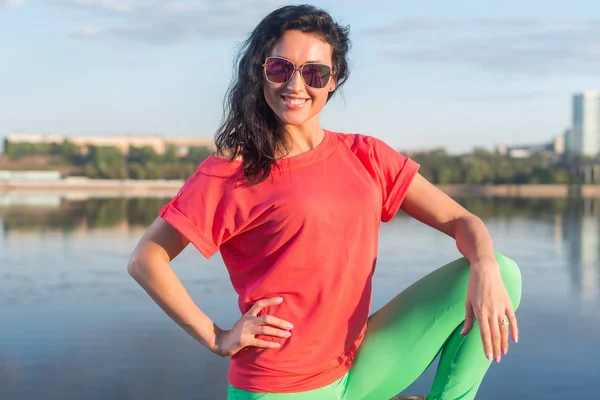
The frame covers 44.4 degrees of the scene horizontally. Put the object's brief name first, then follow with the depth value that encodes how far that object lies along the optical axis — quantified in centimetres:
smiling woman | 141
